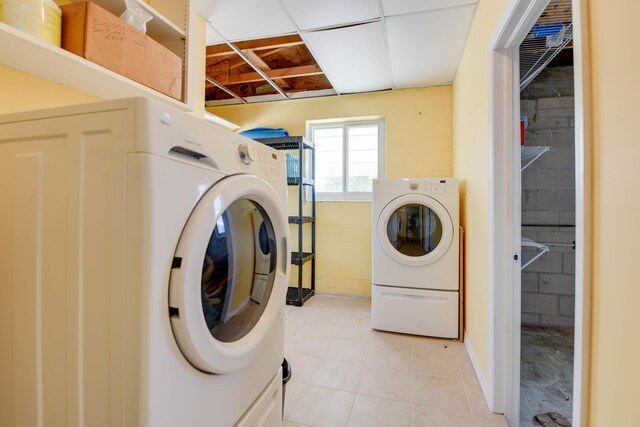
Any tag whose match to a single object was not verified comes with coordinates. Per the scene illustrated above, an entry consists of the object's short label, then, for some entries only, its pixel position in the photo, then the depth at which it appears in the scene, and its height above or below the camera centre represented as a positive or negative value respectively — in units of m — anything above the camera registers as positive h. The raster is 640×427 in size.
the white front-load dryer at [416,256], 2.21 -0.33
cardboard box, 0.96 +0.62
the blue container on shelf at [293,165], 3.09 +0.52
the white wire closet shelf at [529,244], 1.84 -0.18
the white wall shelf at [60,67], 0.81 +0.48
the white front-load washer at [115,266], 0.58 -0.12
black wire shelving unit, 2.94 +0.09
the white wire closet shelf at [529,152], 1.92 +0.46
